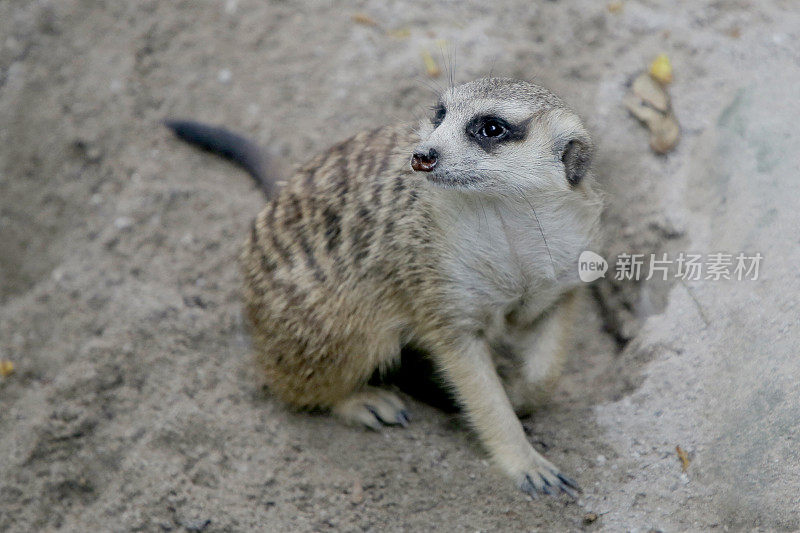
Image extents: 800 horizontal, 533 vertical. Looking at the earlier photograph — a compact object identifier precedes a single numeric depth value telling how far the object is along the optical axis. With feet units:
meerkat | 12.91
